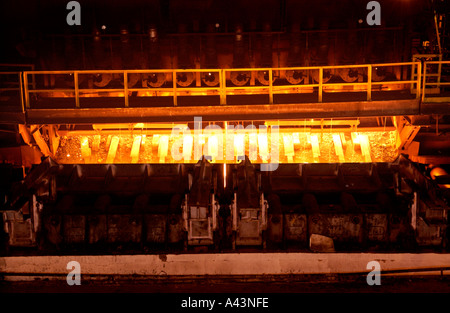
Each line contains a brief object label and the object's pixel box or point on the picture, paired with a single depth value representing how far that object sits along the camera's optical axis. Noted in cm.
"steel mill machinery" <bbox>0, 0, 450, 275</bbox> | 849
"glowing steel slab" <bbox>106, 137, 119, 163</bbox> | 1212
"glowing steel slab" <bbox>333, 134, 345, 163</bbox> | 1197
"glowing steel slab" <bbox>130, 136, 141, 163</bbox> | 1213
